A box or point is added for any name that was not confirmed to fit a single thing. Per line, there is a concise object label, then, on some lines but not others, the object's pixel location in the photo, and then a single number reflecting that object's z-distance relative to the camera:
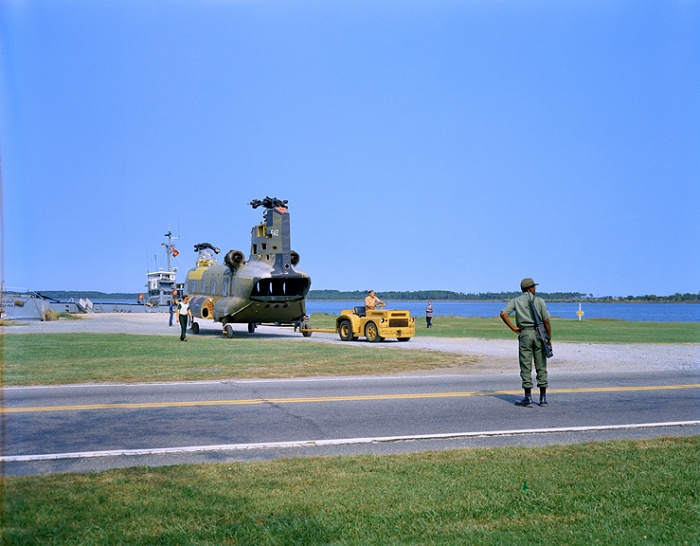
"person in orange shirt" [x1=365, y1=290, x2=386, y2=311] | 30.03
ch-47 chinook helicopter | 30.78
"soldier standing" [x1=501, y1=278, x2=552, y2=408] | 11.75
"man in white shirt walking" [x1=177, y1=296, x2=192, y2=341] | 27.88
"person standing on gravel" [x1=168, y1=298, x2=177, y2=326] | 45.94
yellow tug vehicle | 28.25
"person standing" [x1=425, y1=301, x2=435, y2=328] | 44.34
